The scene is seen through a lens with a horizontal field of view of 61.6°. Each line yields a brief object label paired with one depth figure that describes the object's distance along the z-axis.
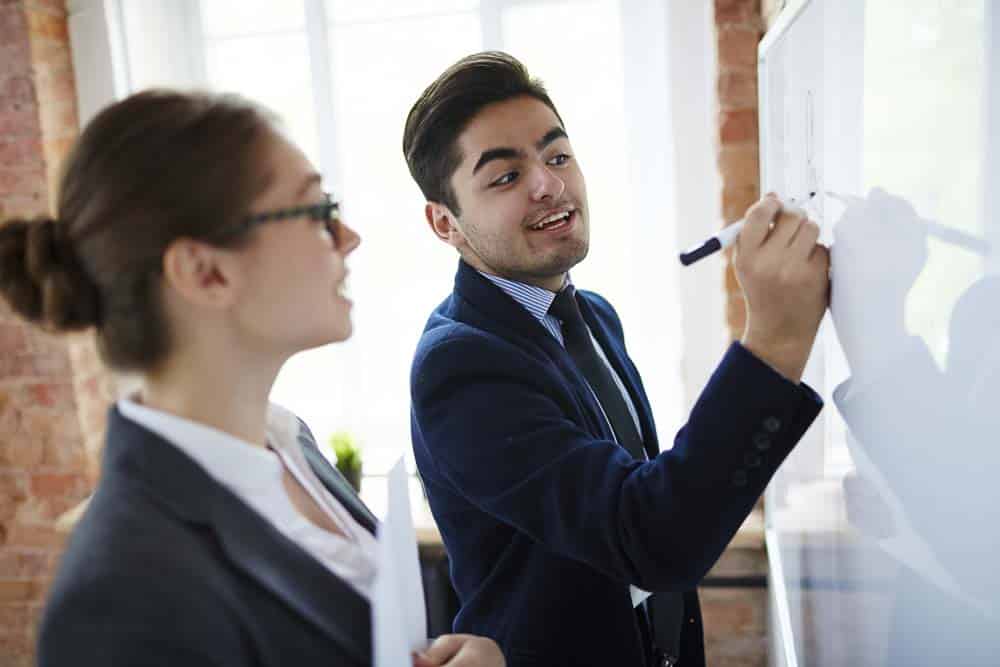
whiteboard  0.48
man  0.77
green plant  2.36
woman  0.67
